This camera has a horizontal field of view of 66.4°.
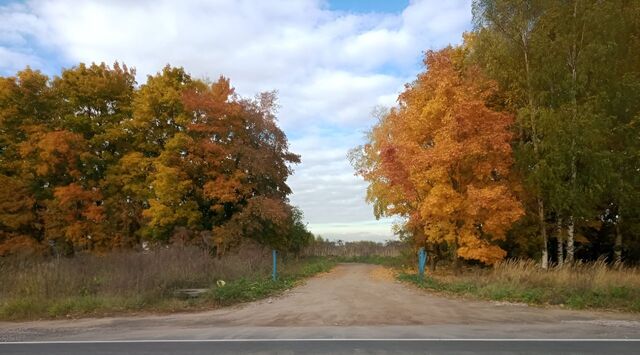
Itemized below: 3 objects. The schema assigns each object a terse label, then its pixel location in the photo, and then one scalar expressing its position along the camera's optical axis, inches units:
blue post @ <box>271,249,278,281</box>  801.7
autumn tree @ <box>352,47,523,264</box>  803.4
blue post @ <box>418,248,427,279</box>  841.0
